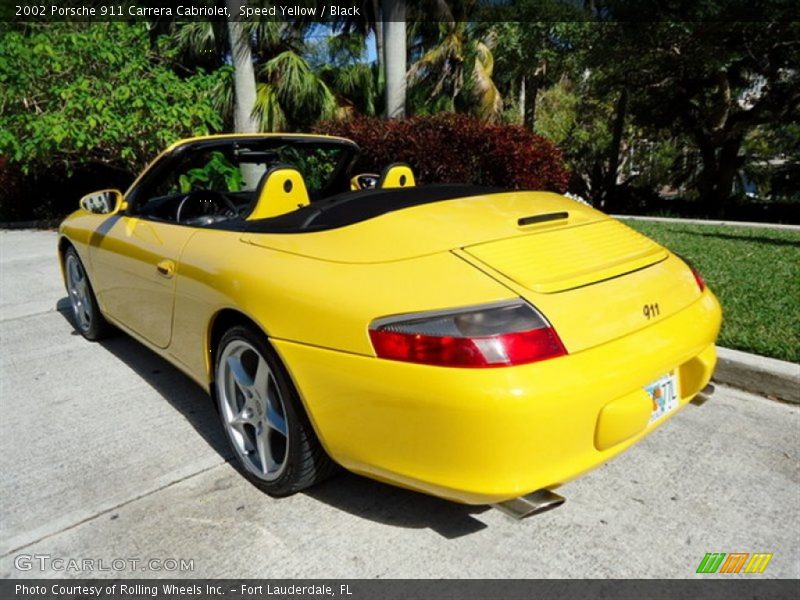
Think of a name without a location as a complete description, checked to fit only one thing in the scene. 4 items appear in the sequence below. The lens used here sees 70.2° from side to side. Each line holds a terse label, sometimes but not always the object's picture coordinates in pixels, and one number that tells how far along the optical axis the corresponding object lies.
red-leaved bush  7.40
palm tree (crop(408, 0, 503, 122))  14.77
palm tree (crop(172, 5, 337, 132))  11.94
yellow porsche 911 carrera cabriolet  1.69
